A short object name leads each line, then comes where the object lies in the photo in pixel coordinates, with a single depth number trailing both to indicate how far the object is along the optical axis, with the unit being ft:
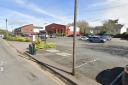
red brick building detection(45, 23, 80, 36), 114.28
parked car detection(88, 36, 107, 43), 57.58
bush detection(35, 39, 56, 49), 32.25
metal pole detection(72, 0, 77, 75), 12.65
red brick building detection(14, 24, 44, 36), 133.54
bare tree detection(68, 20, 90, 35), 130.81
